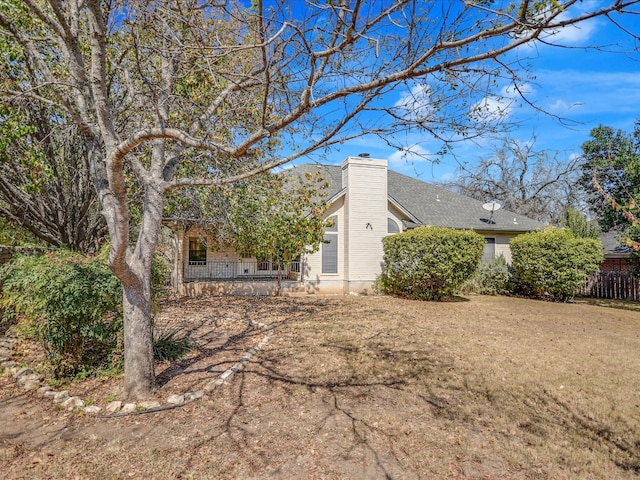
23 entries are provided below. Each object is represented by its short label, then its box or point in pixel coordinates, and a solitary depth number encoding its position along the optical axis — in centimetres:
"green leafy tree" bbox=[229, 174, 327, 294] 885
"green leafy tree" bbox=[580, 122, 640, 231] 1459
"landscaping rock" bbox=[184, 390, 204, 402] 476
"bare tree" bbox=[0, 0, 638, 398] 353
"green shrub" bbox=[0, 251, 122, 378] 484
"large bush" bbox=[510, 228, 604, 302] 1409
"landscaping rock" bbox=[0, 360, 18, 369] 584
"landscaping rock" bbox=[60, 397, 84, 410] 454
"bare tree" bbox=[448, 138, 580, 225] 3136
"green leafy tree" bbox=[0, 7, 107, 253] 711
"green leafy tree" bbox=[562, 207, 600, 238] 1659
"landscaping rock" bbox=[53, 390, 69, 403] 468
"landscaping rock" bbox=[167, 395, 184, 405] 464
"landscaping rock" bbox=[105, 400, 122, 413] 441
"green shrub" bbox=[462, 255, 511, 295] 1664
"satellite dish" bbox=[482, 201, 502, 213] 1912
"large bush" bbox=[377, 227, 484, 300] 1364
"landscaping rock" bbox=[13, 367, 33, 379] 549
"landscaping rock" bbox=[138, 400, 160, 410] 449
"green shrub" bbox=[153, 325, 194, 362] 625
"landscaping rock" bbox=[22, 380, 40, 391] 510
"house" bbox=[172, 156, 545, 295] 1623
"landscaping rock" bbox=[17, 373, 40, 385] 529
